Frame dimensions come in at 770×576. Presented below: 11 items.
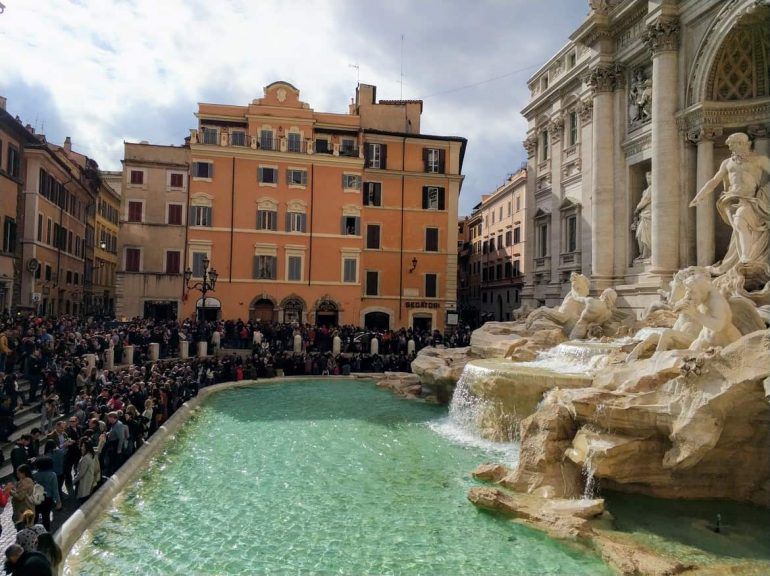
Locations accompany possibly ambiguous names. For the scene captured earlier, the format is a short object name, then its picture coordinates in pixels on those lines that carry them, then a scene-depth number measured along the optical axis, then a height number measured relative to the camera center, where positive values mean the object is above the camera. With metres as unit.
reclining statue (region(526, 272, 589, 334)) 18.22 +0.15
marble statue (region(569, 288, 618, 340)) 17.23 -0.17
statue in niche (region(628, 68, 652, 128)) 19.67 +7.63
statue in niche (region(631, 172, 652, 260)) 19.34 +3.13
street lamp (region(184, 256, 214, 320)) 24.38 +1.27
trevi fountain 8.05 -1.94
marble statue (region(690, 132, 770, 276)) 15.00 +2.97
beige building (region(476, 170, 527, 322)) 42.41 +5.13
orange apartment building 33.72 +5.82
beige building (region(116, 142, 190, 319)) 33.75 +4.31
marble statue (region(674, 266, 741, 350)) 10.29 +0.08
